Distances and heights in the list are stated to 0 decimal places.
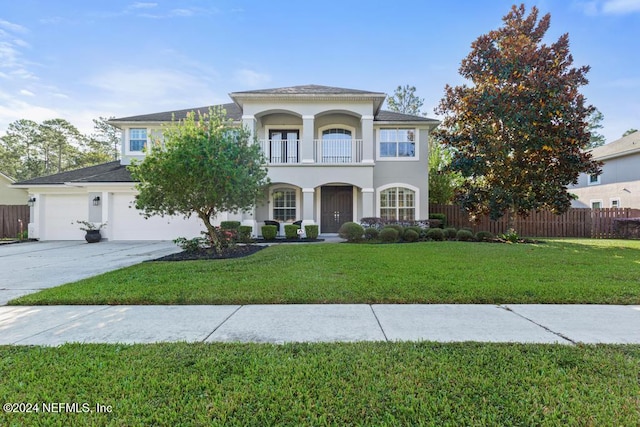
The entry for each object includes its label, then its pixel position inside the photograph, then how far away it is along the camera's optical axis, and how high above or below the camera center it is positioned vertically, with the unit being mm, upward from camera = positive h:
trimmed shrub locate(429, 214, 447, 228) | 16317 +29
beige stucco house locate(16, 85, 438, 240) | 14664 +2258
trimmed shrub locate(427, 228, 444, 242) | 13258 -711
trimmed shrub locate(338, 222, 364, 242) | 12609 -578
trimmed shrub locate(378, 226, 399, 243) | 12688 -711
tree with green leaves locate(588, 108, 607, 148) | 39812 +11406
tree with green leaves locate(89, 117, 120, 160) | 38825 +10267
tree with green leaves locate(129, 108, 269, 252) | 8711 +1329
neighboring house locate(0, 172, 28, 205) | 21922 +1765
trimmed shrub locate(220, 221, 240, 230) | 13719 -294
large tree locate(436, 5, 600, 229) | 11969 +3916
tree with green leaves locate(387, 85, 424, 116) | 32875 +12520
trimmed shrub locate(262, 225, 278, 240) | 13469 -604
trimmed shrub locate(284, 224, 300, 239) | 13523 -564
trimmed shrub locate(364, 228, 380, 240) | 12922 -638
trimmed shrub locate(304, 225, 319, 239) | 13672 -574
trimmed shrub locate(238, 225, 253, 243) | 12672 -628
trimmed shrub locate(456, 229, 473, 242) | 13352 -803
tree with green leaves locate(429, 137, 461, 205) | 18188 +1809
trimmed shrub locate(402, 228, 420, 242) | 12906 -768
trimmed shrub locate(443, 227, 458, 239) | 13419 -677
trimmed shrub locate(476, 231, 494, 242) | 13539 -827
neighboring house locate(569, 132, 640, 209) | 18892 +2537
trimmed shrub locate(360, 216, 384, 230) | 14008 -192
